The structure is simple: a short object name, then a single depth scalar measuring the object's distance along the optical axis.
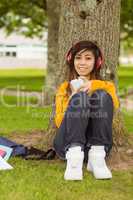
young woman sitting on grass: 4.73
